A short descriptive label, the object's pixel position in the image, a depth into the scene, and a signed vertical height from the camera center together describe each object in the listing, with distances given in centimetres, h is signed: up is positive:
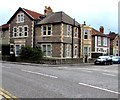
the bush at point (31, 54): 3481 +7
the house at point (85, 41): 4281 +251
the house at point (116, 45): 6919 +274
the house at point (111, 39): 6957 +468
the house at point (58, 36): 3741 +306
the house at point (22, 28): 4097 +473
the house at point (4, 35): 4499 +394
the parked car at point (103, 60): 3728 -82
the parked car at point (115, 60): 4608 -98
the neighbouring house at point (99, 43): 5419 +271
